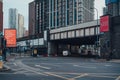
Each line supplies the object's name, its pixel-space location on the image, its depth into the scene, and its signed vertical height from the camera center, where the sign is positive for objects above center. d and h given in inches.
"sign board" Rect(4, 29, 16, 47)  1461.1 +79.3
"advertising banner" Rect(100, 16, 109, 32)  1187.2 +194.1
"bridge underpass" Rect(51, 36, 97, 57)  1893.8 -65.9
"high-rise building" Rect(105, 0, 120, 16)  2082.6 +650.4
